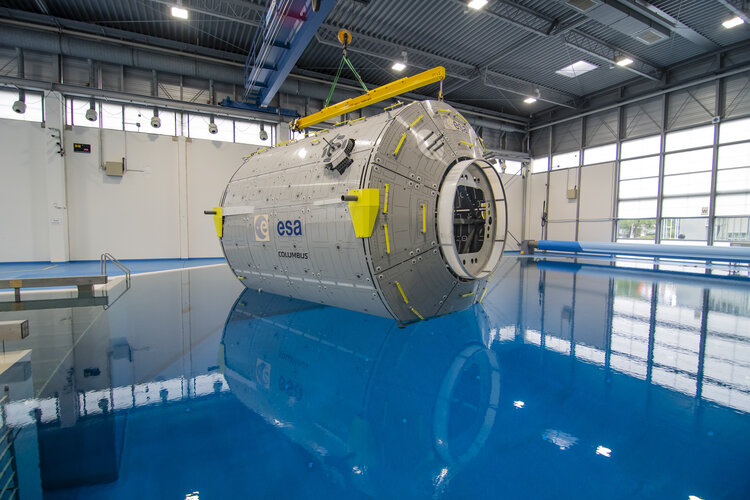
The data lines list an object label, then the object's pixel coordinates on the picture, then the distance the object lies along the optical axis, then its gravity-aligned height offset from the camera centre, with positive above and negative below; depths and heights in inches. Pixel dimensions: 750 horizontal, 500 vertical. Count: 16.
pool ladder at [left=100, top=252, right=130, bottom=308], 213.3 -46.9
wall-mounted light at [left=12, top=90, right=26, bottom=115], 399.9 +148.4
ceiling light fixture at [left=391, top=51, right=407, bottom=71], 462.6 +245.5
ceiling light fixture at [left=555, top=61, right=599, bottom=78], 540.4 +276.2
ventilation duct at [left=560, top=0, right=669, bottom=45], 357.4 +249.5
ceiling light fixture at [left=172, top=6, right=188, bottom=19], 347.9 +228.9
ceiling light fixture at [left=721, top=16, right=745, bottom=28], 408.8 +265.1
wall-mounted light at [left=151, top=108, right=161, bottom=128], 458.4 +149.0
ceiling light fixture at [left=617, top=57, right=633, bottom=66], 495.2 +260.1
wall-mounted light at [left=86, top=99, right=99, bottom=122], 424.8 +146.1
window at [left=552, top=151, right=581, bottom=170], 712.1 +164.2
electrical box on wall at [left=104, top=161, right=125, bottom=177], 467.5 +86.2
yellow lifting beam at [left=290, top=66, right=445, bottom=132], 216.4 +101.2
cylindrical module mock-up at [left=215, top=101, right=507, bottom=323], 151.9 +8.7
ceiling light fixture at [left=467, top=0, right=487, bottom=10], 351.9 +243.3
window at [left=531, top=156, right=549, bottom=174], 773.9 +165.9
